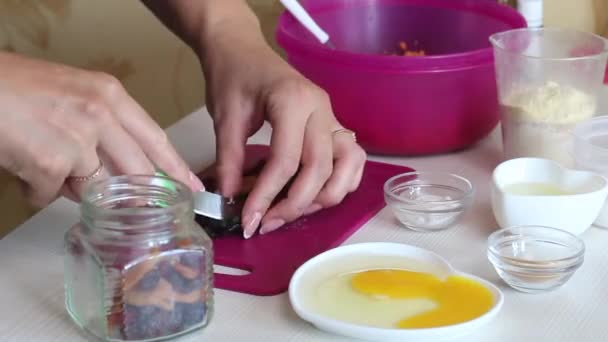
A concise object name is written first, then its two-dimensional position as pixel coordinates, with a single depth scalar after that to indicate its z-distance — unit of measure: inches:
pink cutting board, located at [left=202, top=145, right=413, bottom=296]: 26.7
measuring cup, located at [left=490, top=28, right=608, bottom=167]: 32.8
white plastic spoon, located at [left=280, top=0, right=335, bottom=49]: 37.7
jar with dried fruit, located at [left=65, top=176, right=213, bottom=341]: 22.9
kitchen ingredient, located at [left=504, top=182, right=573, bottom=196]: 29.9
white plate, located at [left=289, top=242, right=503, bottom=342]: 23.0
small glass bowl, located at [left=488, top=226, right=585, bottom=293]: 25.5
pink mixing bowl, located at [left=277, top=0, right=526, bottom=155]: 34.1
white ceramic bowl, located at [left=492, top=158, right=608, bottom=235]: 28.1
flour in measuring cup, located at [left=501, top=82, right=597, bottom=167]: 32.7
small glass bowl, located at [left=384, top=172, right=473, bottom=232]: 30.1
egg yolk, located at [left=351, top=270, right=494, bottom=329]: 23.8
